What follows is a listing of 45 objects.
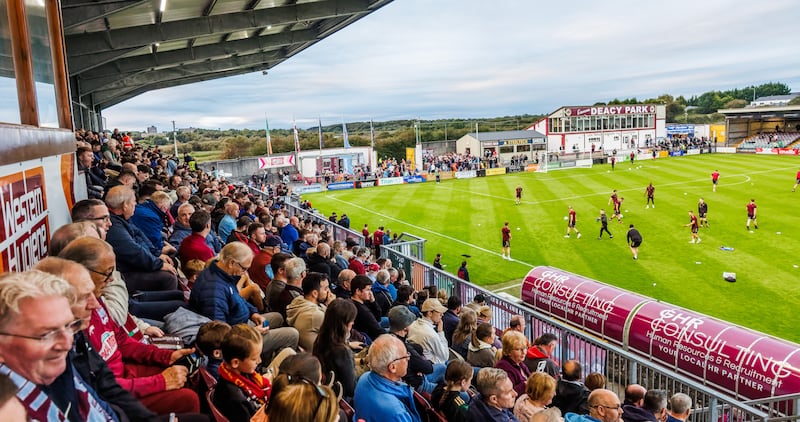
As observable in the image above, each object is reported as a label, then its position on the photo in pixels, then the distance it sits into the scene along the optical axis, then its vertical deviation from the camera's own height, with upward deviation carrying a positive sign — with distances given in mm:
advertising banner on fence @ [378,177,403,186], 53297 -4156
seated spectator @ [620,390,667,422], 5789 -3015
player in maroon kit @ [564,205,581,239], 25250 -4083
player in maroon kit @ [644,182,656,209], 30645 -3606
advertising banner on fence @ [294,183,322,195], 50556 -4256
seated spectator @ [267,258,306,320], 6062 -1636
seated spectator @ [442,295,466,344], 8172 -2729
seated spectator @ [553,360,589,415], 5926 -2859
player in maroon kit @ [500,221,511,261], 21516 -4346
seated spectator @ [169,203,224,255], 7922 -1190
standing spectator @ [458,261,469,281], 15828 -3959
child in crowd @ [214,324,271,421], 3473 -1477
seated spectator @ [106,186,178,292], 5293 -1025
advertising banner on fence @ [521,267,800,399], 9227 -4138
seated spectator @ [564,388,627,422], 5031 -2561
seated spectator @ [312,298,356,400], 4688 -1749
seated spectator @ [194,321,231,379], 3781 -1312
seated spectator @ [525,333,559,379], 6582 -2736
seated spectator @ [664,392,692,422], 6367 -3259
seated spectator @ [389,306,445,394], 5480 -2277
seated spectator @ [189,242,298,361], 4906 -1372
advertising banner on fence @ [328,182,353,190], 51312 -4204
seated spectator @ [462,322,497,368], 6629 -2606
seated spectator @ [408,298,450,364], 6207 -2298
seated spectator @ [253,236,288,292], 7730 -1760
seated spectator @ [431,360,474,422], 4596 -2158
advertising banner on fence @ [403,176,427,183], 54531 -4167
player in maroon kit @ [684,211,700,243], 22500 -4130
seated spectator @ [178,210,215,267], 6676 -1163
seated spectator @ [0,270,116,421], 1972 -664
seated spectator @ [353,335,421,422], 4023 -1870
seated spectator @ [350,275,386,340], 6418 -2003
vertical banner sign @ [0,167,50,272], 3109 -415
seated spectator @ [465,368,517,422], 4301 -2083
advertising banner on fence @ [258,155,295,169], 56094 -1862
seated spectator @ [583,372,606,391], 6059 -2789
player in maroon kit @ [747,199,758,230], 24242 -3941
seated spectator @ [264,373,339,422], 2631 -1264
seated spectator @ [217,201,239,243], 9695 -1414
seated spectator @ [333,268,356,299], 7438 -1921
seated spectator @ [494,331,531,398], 5926 -2459
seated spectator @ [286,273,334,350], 5379 -1695
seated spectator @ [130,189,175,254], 7039 -908
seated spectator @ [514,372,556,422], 4871 -2343
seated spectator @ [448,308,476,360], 7168 -2575
